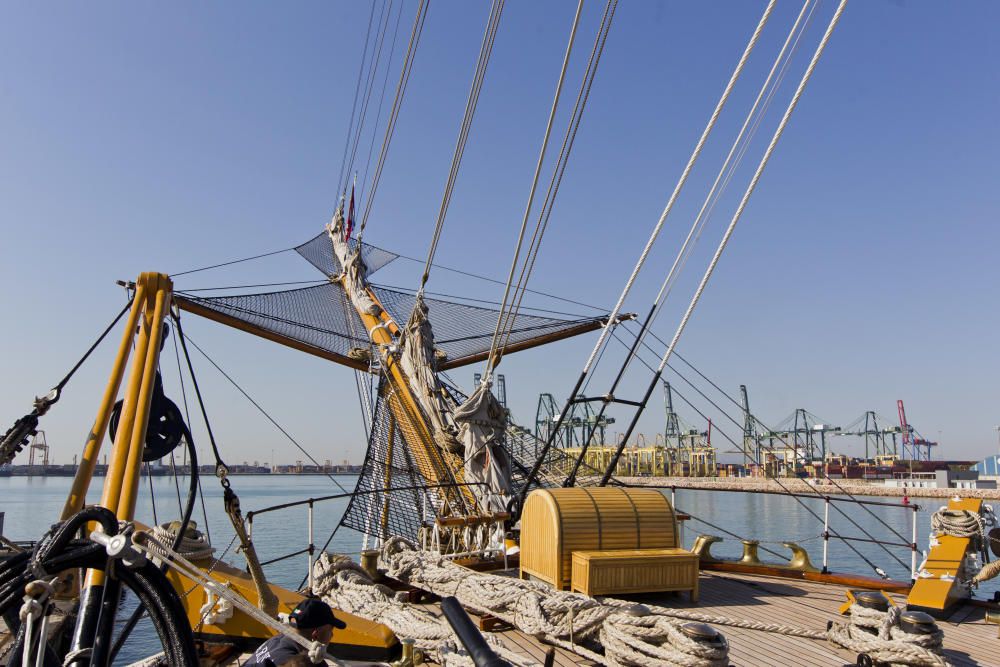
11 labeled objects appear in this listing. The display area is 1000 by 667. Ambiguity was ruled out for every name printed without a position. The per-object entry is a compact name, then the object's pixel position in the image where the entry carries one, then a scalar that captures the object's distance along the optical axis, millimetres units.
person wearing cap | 3645
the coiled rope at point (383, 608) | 5438
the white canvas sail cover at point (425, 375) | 12488
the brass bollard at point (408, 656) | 5590
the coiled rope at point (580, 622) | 5094
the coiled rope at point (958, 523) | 7727
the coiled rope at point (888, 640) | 5188
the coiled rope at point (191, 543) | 7238
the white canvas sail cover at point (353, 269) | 18984
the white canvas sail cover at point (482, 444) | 11148
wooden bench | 7008
